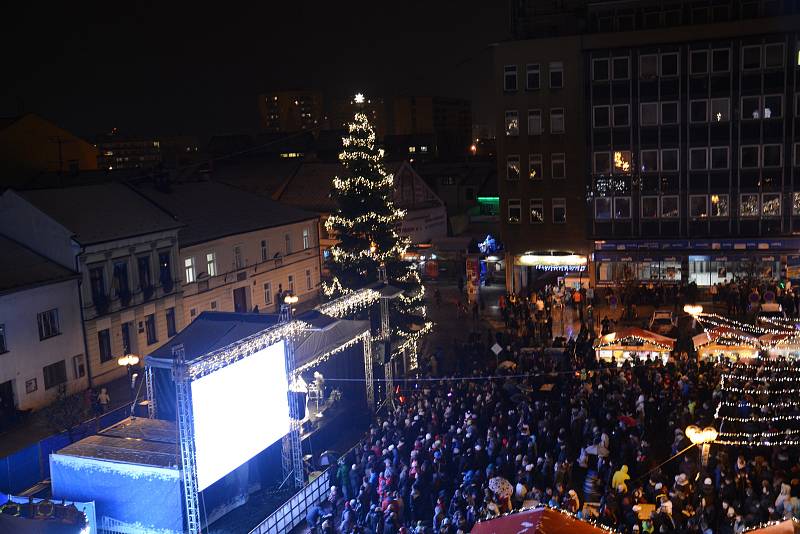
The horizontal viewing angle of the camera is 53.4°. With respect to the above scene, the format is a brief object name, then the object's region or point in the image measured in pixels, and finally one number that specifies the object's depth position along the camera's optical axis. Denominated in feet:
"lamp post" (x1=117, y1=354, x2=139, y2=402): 86.74
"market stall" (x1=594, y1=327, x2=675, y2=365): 80.94
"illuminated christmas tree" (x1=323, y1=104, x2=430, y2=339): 103.24
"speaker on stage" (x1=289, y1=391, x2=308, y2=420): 64.03
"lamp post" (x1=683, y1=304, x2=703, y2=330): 93.25
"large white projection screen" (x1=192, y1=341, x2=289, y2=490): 53.88
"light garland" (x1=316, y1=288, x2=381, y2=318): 78.33
